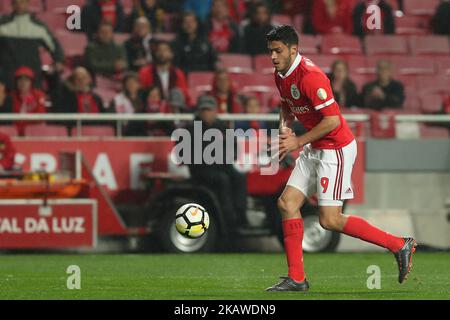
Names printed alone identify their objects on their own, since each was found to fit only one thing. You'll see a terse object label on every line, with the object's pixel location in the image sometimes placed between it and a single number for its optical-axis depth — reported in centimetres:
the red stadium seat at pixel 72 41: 1762
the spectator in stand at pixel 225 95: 1630
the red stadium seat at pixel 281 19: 1883
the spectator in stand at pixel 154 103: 1625
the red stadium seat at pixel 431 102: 1787
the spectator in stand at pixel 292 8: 1930
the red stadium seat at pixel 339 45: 1875
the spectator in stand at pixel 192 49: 1733
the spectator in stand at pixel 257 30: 1786
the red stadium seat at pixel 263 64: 1811
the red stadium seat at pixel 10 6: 1791
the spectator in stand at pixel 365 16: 1875
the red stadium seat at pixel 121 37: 1758
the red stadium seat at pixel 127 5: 1844
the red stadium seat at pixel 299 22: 1909
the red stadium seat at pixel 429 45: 1912
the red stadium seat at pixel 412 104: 1798
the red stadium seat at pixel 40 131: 1598
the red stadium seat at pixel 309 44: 1853
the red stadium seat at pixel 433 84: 1834
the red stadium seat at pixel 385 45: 1903
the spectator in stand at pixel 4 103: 1589
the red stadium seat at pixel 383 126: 1647
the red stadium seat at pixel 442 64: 1878
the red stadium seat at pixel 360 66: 1841
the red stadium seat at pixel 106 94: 1689
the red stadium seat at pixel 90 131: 1606
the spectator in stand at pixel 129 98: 1616
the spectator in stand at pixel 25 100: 1592
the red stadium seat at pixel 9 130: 1592
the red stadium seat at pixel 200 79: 1756
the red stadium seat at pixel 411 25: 1960
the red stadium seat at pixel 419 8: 1981
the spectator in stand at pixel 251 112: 1598
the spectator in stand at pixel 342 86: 1673
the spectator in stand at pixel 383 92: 1722
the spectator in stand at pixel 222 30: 1798
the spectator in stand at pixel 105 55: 1686
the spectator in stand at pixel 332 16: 1869
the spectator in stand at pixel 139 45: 1723
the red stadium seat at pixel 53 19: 1803
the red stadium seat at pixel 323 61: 1822
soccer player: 970
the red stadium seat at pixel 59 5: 1814
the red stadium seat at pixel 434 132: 1703
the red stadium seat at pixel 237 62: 1792
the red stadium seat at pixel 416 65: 1872
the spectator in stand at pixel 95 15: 1767
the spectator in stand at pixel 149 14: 1797
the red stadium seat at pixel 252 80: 1773
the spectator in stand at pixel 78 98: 1605
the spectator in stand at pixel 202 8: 1836
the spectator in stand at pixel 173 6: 1877
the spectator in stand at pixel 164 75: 1648
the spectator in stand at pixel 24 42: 1639
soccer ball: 1122
